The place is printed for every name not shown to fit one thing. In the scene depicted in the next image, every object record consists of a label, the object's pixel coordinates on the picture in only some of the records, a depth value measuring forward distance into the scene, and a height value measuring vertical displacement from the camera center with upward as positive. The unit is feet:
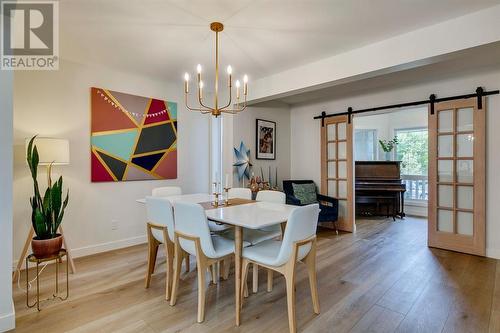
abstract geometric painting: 11.35 +1.32
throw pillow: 15.75 -1.64
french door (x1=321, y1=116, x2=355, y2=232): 15.20 -0.01
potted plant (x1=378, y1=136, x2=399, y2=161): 21.79 +1.73
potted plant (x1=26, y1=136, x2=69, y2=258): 7.37 -1.55
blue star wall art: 14.67 +0.26
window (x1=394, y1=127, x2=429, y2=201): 20.43 +0.55
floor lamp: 8.75 +0.40
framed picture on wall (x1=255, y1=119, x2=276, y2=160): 15.89 +1.61
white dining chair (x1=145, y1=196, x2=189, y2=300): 7.60 -1.93
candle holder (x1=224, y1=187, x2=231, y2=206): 8.48 -1.23
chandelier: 7.89 +4.24
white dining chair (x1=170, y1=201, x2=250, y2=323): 6.48 -1.92
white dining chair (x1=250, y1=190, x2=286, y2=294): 7.99 -2.18
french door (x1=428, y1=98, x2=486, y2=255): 11.19 -0.48
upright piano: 18.43 -1.57
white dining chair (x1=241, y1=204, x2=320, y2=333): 6.00 -2.18
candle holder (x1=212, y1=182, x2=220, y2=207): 8.49 -1.22
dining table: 6.26 -1.29
